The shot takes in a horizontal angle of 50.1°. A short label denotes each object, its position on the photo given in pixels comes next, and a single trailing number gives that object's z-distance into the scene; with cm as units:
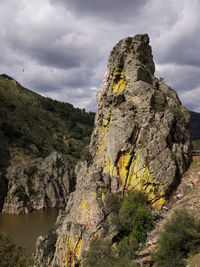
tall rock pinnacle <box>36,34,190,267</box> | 2062
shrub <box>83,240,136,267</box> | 1356
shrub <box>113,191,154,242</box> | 1800
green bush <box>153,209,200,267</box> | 1280
